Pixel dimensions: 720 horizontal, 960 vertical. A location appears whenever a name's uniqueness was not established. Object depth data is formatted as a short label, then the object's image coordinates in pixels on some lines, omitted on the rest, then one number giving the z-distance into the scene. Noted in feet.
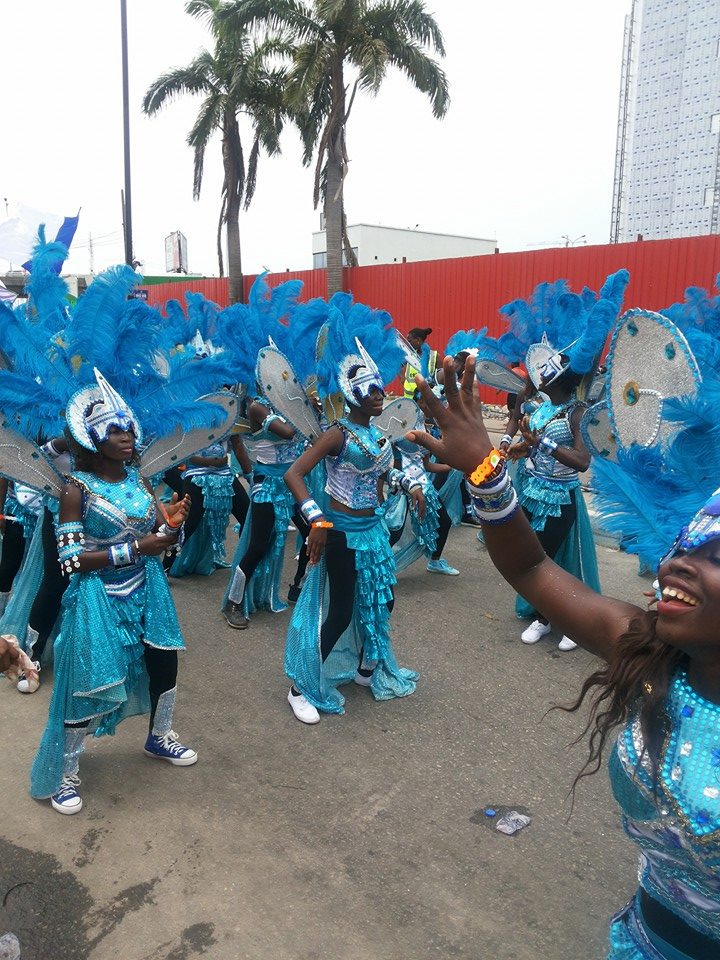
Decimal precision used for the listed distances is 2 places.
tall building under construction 93.91
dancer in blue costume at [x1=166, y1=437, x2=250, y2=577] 19.31
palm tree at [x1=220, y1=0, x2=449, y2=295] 49.60
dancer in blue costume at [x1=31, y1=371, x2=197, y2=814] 9.60
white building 93.35
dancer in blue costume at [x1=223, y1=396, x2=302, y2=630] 16.99
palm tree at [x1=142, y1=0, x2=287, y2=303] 57.57
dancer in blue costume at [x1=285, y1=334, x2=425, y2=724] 12.34
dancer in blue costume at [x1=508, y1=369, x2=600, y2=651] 15.11
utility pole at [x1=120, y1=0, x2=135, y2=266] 40.81
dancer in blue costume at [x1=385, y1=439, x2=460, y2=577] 19.61
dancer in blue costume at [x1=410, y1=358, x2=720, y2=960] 4.22
